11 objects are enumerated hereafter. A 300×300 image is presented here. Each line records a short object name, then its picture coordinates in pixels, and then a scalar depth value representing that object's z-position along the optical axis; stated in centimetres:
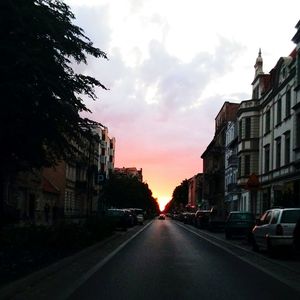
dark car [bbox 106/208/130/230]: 2407
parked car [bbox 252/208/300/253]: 1124
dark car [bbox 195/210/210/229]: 3034
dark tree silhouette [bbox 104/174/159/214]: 4565
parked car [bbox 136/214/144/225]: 3720
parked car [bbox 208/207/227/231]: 2702
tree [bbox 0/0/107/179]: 830
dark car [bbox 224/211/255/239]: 1960
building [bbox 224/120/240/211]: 4204
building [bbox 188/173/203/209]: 7969
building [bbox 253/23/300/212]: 2378
